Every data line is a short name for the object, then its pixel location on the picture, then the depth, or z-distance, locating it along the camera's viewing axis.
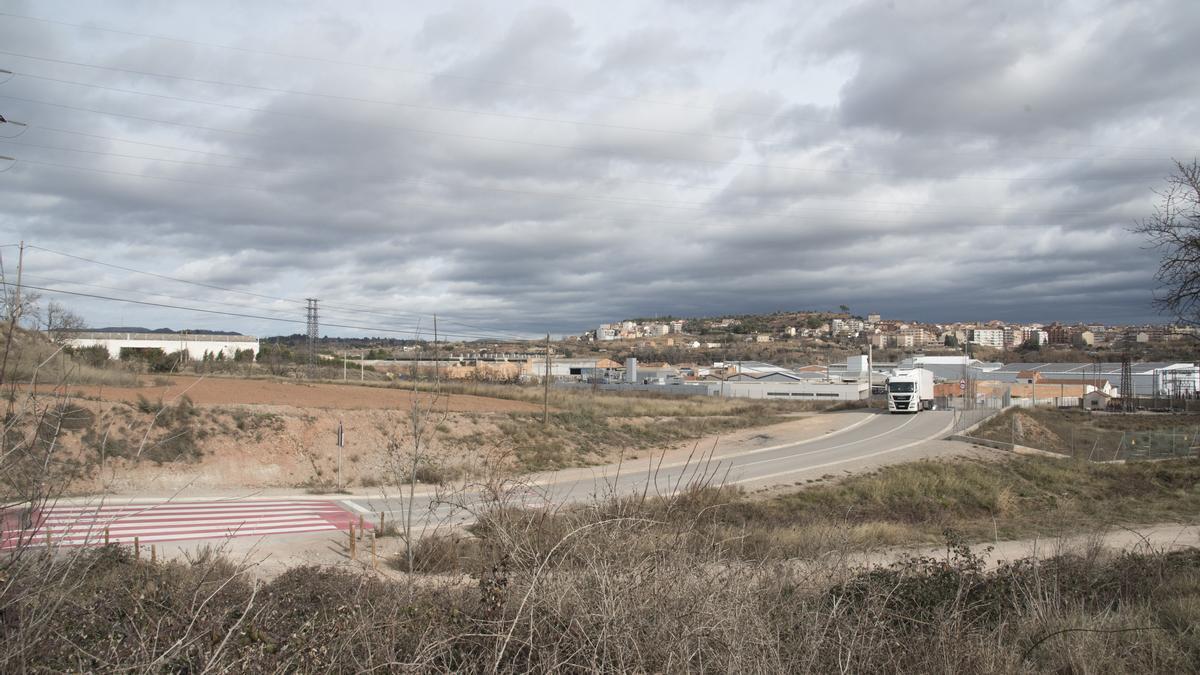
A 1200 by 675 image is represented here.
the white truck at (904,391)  62.94
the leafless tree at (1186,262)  19.06
